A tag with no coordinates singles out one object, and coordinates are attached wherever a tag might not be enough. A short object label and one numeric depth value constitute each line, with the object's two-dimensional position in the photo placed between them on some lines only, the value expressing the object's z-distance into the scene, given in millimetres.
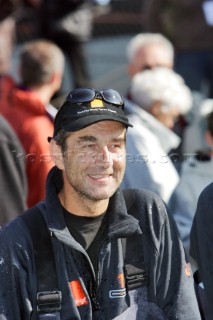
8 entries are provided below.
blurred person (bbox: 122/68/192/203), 9672
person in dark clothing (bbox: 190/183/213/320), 7398
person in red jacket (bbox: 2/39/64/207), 10187
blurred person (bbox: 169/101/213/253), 9352
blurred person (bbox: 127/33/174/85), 13437
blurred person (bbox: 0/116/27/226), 9289
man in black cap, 6582
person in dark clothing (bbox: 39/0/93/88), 16219
